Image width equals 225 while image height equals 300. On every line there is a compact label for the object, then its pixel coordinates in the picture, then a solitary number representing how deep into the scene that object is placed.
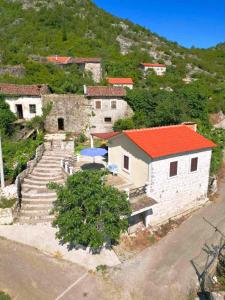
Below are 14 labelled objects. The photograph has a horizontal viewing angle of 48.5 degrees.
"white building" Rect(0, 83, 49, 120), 28.28
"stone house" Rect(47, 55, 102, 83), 42.75
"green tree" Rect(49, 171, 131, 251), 12.21
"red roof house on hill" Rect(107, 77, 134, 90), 40.41
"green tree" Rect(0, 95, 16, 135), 25.52
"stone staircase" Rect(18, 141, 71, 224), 16.47
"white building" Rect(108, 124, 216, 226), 16.14
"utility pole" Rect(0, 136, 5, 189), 16.69
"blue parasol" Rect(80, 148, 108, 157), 17.77
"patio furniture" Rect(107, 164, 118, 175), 18.58
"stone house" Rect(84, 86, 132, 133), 29.75
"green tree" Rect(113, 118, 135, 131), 29.06
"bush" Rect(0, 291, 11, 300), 10.90
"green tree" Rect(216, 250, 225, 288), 12.12
